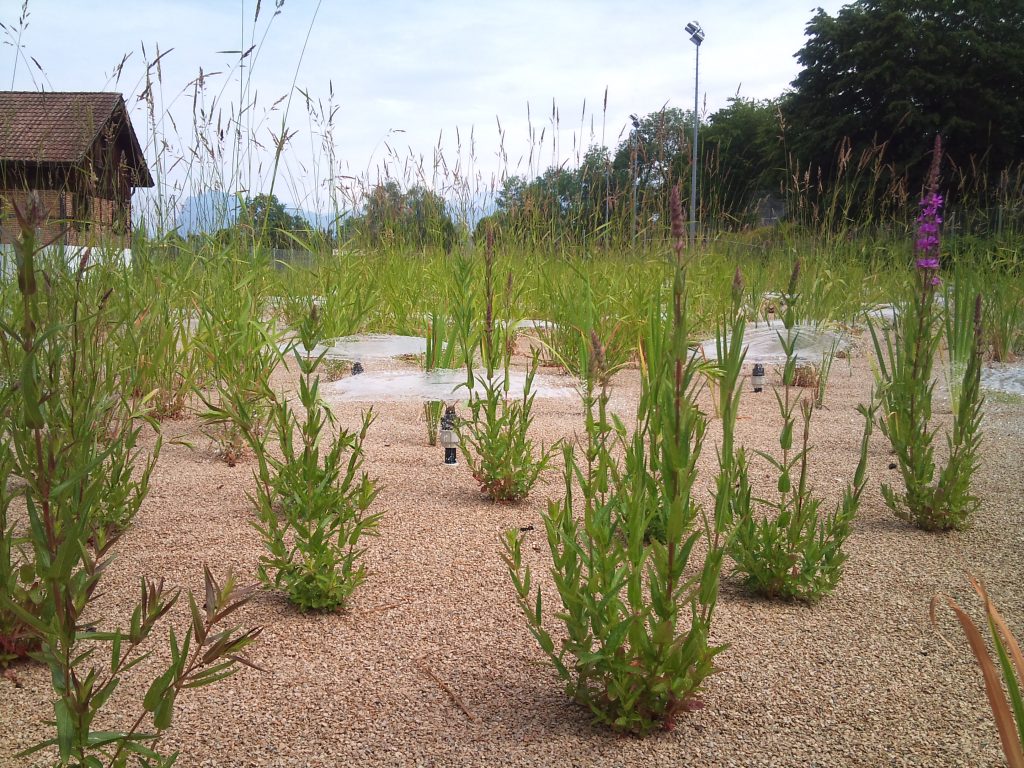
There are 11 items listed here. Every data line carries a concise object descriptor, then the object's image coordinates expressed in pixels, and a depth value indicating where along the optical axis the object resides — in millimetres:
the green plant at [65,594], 863
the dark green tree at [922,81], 19844
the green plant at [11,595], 1263
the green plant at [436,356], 3273
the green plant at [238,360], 2754
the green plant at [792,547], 1795
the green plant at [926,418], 2180
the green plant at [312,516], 1685
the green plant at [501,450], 2368
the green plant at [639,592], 1226
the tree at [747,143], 20634
